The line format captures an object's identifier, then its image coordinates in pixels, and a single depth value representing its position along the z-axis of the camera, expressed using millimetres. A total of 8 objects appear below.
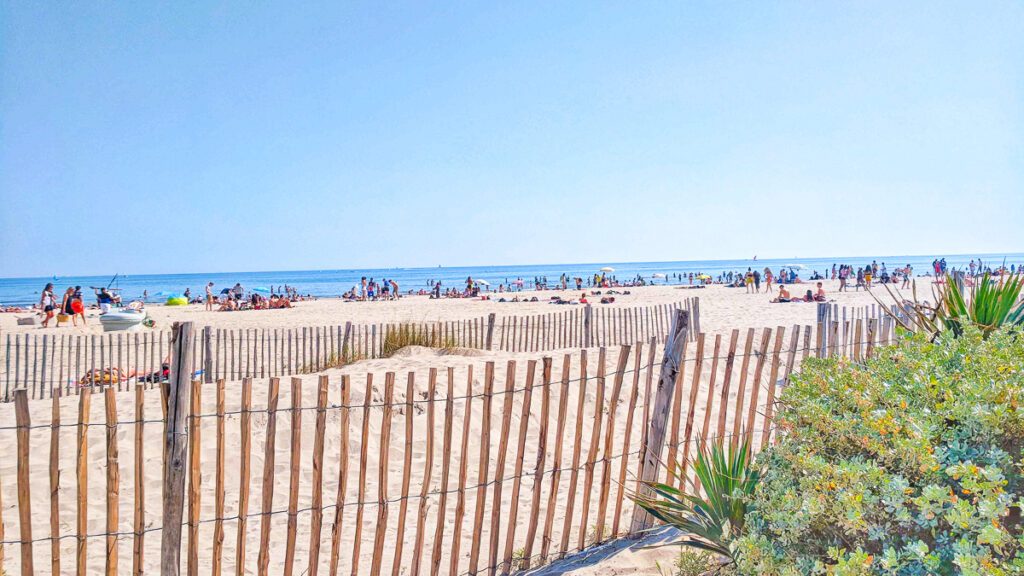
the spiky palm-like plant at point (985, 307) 3879
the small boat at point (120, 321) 17703
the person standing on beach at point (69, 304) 19125
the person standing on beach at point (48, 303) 19531
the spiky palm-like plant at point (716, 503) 2736
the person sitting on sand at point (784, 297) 25922
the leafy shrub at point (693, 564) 2934
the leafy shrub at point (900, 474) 1588
